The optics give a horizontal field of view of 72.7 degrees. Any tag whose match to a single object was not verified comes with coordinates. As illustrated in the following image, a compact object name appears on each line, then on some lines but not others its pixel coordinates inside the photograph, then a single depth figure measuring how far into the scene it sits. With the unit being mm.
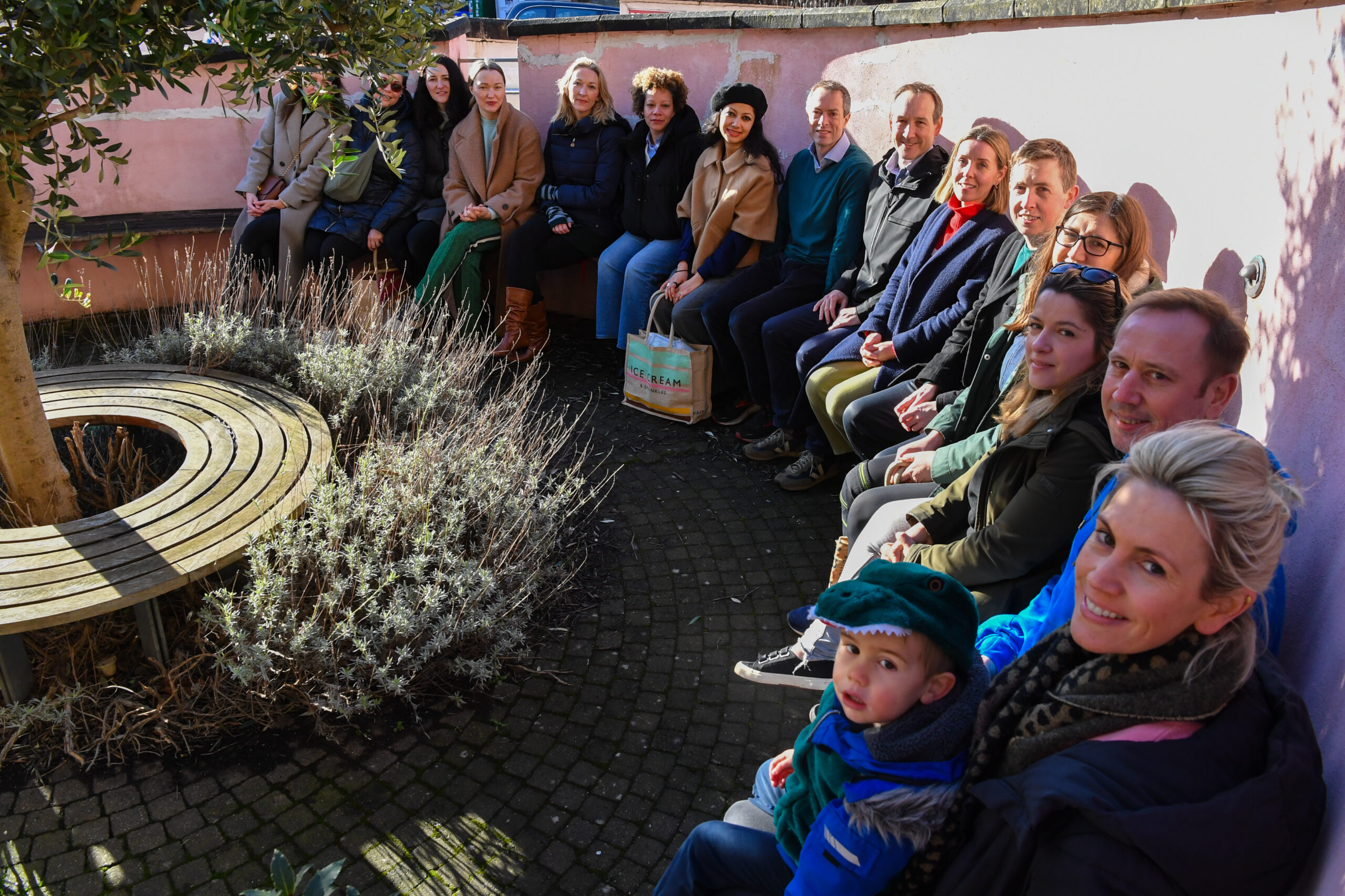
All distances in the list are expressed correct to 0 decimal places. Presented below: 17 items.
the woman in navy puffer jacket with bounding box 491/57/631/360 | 6617
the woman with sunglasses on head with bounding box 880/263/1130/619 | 2711
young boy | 1788
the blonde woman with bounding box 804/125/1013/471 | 4352
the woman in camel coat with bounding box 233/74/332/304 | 7121
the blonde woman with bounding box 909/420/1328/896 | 1460
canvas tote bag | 5668
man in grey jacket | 4859
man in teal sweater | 5395
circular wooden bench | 3039
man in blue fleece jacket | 2320
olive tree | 2555
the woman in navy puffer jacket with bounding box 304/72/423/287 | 7035
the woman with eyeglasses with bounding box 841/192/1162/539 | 3271
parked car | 12055
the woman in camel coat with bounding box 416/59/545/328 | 6820
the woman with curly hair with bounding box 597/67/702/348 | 6234
